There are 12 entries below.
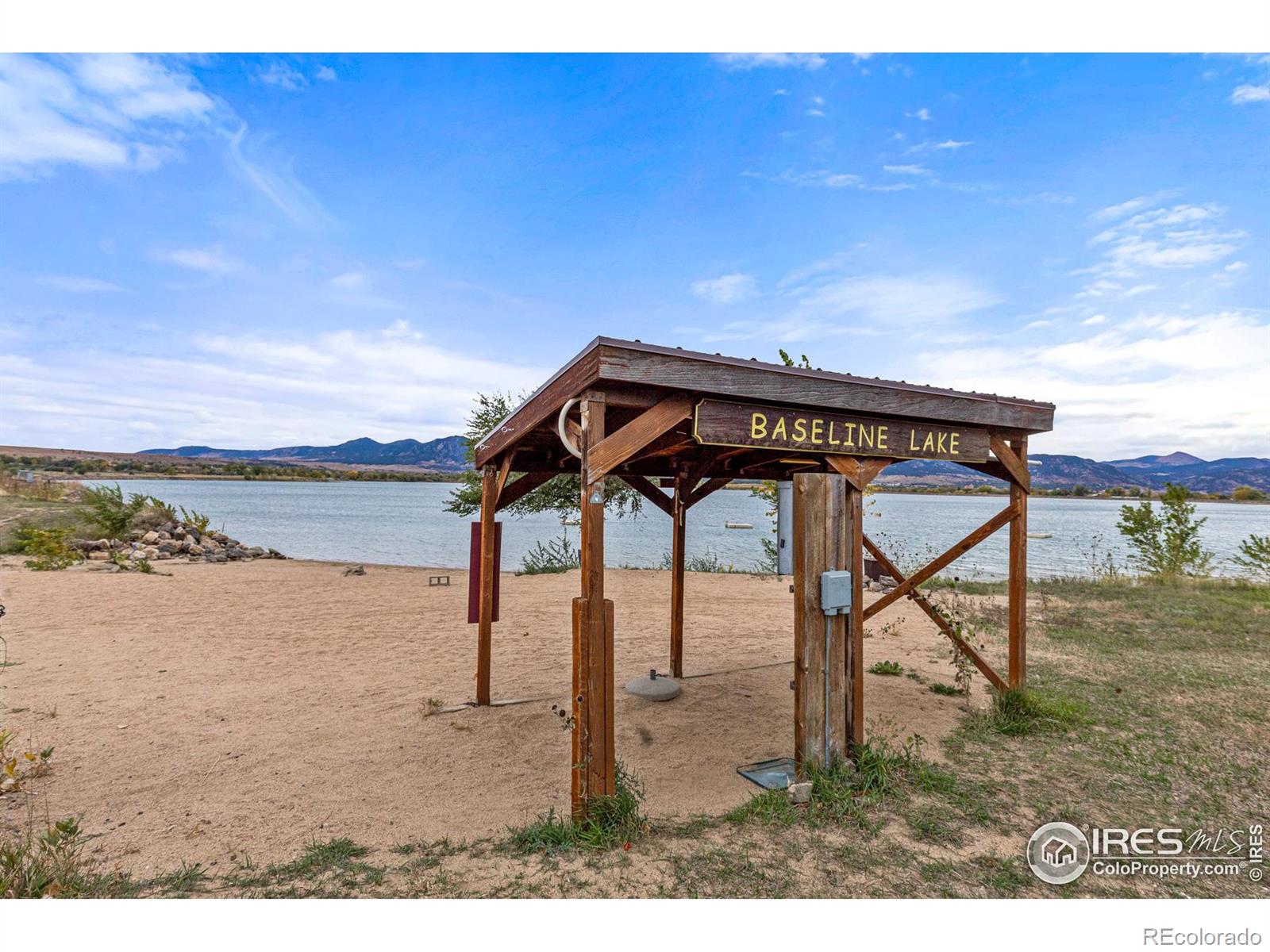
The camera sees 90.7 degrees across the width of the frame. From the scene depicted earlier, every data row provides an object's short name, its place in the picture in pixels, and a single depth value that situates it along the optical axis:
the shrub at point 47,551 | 14.41
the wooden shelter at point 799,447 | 3.85
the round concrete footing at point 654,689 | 6.82
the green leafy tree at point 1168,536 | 15.00
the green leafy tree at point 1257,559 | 13.41
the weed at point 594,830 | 3.65
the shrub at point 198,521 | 20.62
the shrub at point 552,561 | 18.38
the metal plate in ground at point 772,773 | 4.63
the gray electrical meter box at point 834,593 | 4.53
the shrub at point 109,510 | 18.41
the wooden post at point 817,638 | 4.48
